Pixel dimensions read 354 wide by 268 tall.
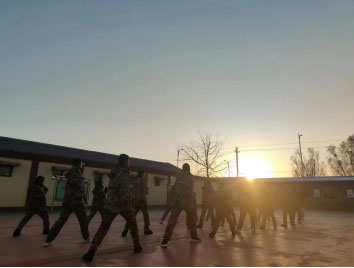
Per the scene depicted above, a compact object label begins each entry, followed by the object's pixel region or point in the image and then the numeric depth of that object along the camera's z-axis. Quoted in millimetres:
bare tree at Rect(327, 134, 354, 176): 41406
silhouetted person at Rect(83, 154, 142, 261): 5016
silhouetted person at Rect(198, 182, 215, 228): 10931
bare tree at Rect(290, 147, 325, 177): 52375
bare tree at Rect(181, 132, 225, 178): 30688
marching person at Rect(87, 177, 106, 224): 8320
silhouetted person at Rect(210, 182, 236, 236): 8352
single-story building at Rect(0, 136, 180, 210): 17156
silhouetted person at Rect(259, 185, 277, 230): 10812
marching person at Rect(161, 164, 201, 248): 6700
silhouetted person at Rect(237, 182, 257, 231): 9680
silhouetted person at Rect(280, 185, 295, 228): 11656
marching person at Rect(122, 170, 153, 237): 8621
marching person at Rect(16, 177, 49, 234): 7609
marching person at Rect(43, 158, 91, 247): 5949
